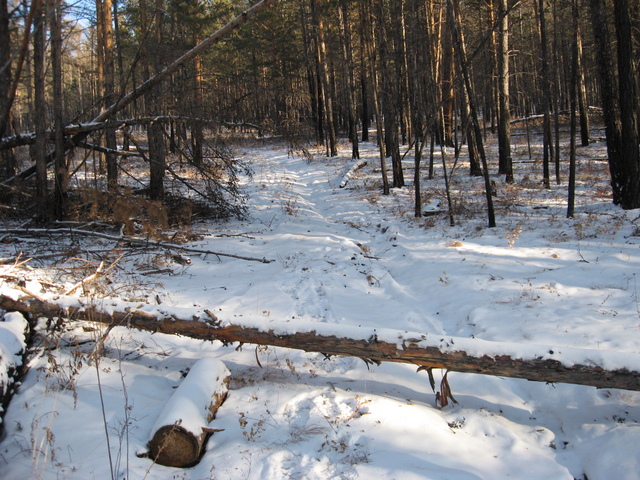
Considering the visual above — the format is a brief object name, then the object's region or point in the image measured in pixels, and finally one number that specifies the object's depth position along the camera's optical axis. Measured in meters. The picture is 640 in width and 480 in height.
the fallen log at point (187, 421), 3.14
